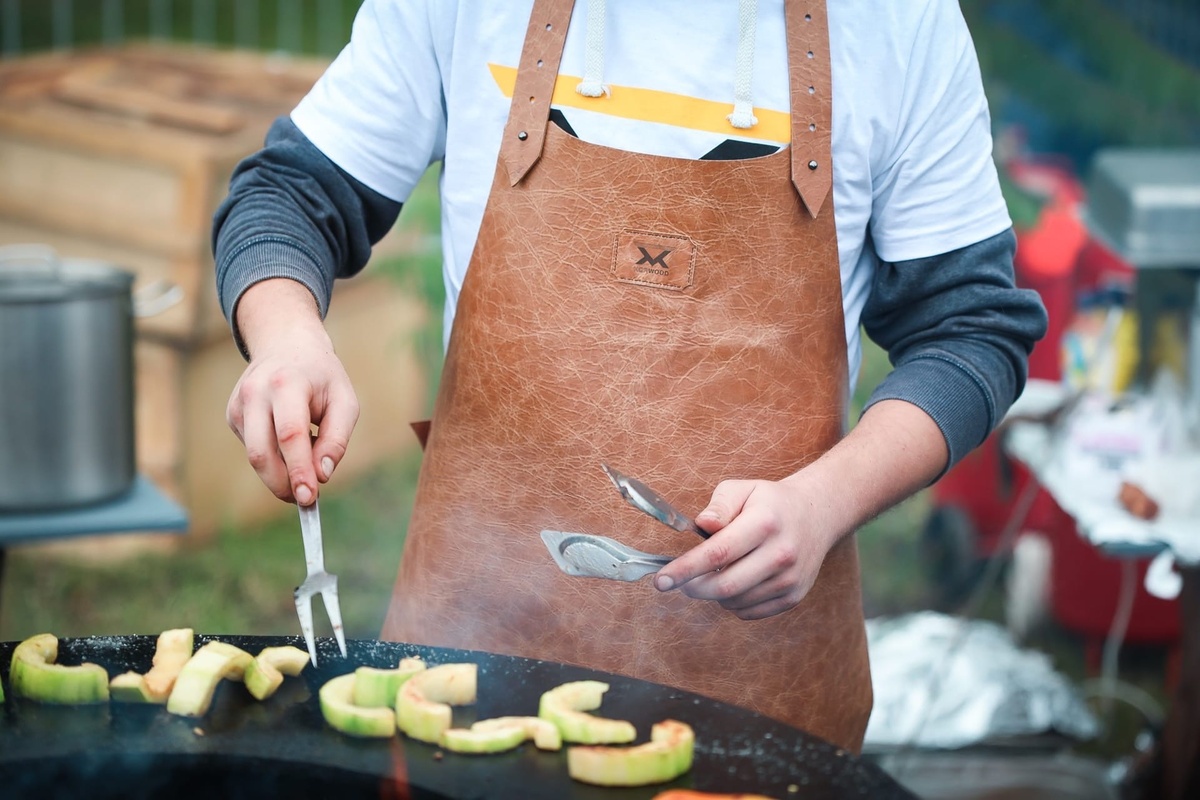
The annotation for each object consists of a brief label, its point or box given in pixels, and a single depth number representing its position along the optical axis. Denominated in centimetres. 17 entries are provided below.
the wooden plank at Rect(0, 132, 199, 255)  511
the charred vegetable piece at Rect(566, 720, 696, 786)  236
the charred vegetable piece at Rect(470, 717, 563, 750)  241
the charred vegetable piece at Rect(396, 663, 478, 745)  242
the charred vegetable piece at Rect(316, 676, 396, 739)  243
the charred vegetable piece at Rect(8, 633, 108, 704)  246
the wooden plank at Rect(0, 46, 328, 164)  511
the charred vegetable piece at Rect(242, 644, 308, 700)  248
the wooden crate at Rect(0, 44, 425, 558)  510
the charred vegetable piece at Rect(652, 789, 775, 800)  234
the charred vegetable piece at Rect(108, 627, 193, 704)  246
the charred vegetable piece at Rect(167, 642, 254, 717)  245
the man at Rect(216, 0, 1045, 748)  271
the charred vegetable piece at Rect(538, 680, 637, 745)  241
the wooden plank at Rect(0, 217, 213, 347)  512
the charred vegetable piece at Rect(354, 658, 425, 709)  246
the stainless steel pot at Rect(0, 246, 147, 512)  375
